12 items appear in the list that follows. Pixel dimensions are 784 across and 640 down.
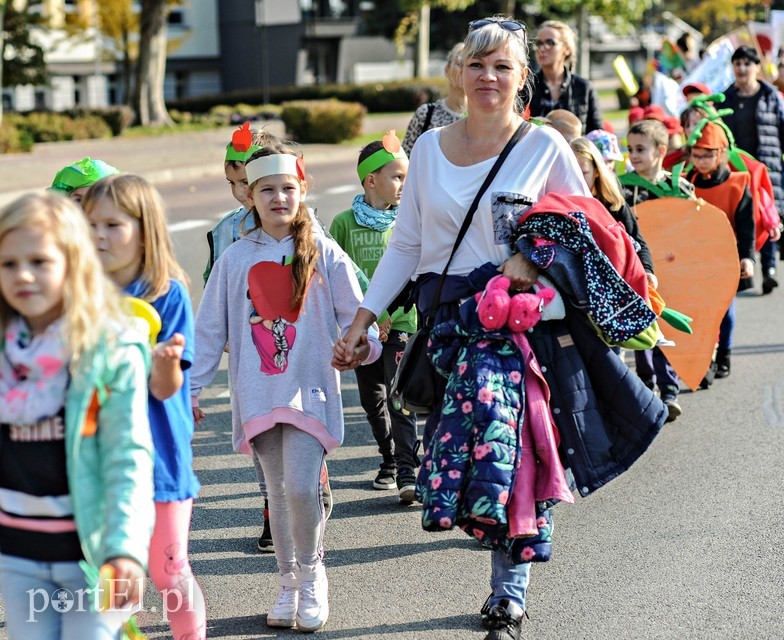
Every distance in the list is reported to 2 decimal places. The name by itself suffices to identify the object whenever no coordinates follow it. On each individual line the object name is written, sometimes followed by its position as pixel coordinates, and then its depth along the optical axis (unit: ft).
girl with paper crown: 24.37
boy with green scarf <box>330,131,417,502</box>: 32.82
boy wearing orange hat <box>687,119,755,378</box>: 44.92
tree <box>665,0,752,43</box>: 310.08
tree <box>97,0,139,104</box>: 229.52
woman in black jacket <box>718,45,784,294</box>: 58.52
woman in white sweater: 22.90
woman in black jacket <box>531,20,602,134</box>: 45.54
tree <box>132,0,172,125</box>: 189.00
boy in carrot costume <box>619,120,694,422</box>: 40.95
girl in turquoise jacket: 16.42
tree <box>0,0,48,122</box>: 210.76
